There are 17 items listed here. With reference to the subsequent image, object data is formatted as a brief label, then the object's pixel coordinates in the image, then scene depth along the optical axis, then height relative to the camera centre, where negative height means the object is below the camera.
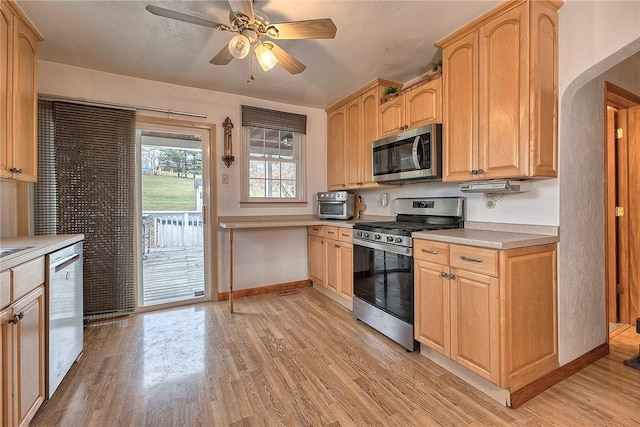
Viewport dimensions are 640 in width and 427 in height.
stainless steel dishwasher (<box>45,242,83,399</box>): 1.69 -0.65
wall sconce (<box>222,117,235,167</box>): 3.50 +0.85
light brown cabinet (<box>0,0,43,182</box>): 1.83 +0.82
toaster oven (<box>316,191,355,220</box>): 3.61 +0.08
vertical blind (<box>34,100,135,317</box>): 2.68 +0.22
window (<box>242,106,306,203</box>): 3.70 +0.68
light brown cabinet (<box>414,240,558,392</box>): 1.65 -0.63
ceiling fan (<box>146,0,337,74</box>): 1.65 +1.14
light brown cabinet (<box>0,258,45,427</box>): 1.28 -0.68
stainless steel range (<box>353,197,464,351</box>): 2.29 -0.47
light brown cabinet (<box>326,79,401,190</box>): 3.21 +0.93
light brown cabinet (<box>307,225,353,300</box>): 3.15 -0.57
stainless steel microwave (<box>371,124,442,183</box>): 2.40 +0.51
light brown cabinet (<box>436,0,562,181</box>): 1.78 +0.79
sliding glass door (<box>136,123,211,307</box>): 3.23 -0.03
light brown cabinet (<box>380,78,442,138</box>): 2.43 +0.94
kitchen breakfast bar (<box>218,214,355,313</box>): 3.14 -0.13
